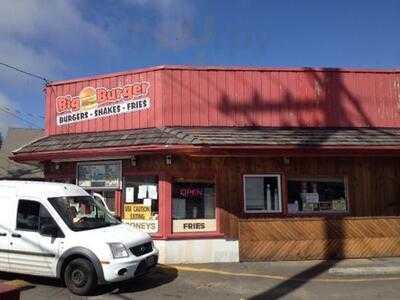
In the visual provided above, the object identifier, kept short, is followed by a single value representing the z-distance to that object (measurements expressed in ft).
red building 47.50
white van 34.96
